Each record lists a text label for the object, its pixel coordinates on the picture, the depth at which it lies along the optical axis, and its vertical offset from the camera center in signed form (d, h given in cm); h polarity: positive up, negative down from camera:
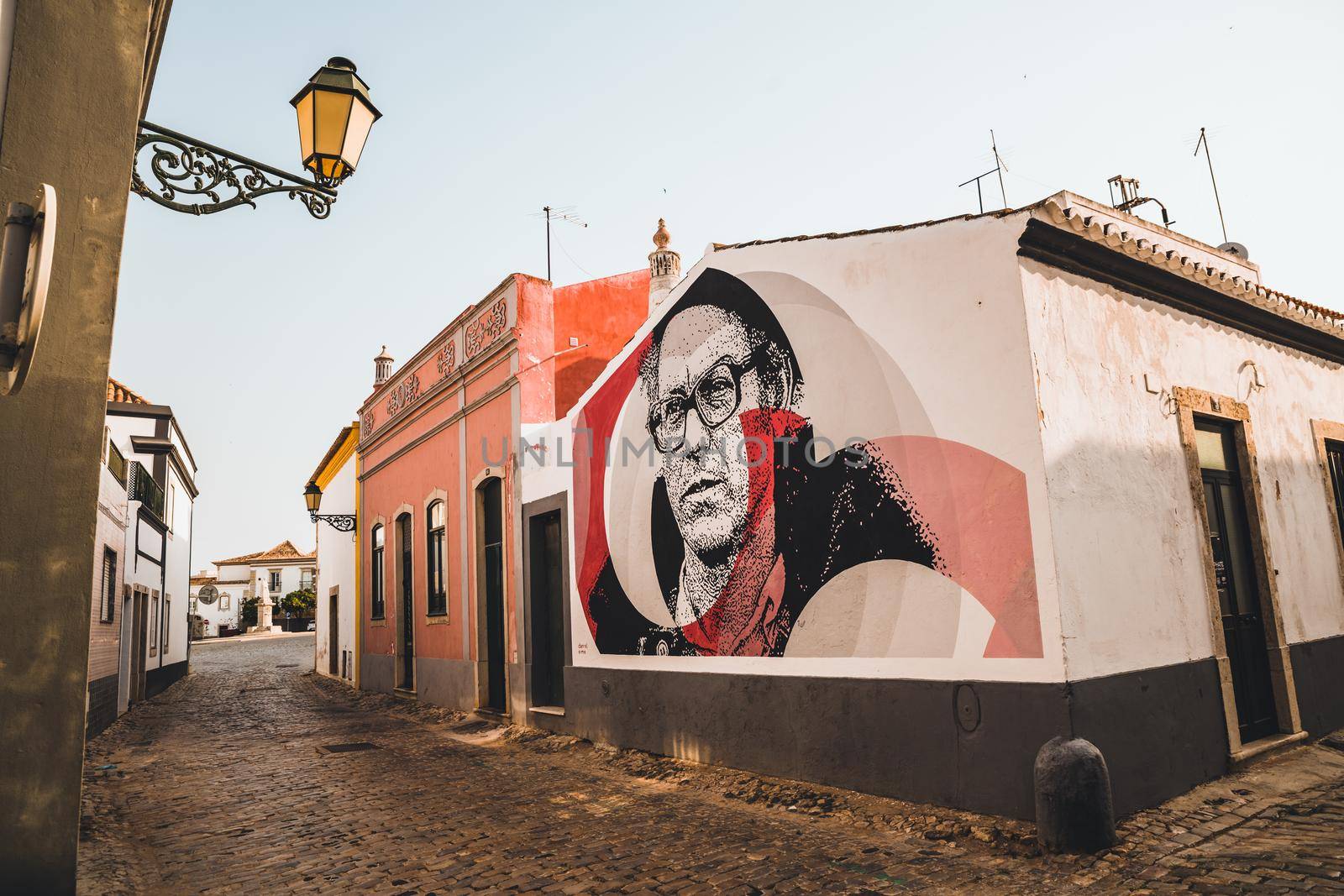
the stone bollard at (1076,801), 447 -131
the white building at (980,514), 519 +37
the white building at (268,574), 5994 +251
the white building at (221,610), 5609 +17
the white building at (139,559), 1168 +107
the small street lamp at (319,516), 1906 +204
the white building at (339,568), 1959 +93
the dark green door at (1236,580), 651 -27
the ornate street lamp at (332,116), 476 +279
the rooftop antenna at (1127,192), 1066 +462
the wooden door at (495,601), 1177 -10
